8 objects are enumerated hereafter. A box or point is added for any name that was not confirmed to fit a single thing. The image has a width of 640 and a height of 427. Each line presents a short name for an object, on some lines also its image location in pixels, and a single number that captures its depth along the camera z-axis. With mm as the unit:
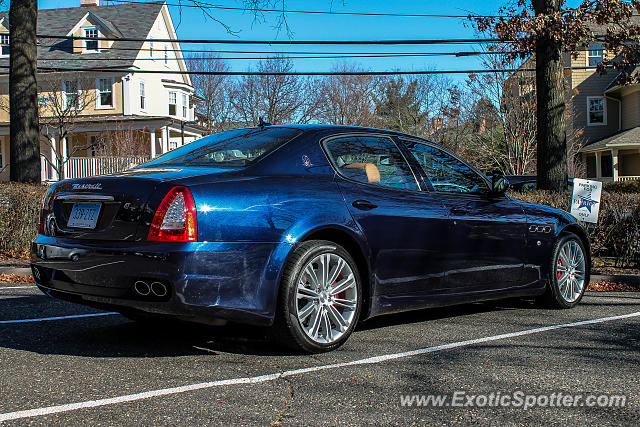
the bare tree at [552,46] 11523
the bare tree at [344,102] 52188
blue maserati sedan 4043
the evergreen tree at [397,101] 50656
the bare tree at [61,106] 32312
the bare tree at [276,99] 50250
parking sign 9586
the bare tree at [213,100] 53969
